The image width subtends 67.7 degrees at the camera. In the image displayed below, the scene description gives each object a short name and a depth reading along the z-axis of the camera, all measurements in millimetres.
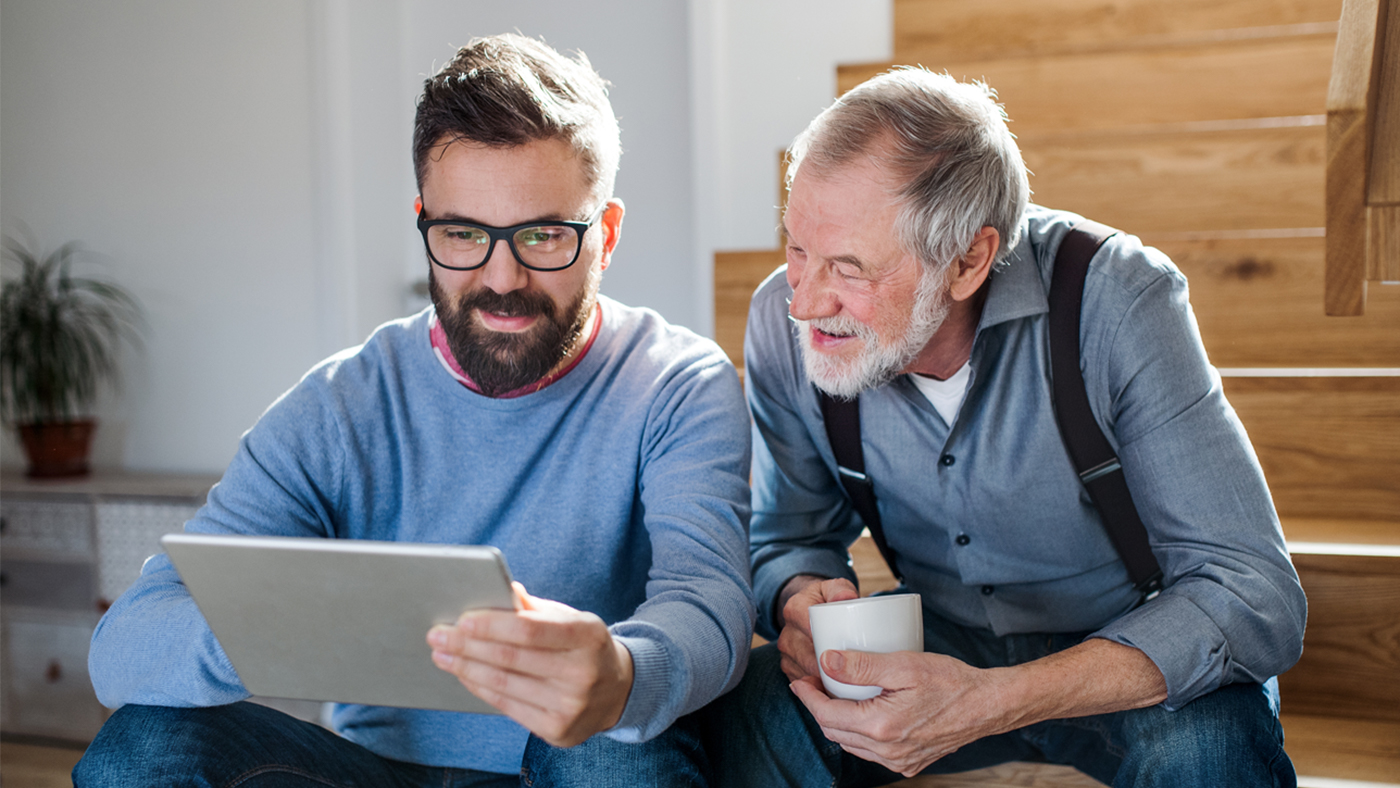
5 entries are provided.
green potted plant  2959
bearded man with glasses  1114
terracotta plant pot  2961
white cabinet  2719
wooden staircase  1504
